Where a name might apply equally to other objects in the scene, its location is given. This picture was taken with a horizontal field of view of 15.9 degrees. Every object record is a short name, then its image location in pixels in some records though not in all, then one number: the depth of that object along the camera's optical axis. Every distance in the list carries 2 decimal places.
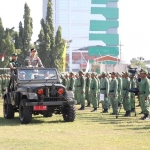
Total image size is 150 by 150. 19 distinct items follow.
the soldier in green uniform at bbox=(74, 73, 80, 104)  24.91
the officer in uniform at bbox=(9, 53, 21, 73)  18.71
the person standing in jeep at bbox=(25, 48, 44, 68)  18.30
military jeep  15.98
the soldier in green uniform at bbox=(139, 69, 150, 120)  17.17
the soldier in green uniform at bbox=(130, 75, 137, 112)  20.34
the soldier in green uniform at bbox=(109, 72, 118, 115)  19.95
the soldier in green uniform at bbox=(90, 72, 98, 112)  22.92
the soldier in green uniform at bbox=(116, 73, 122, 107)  21.42
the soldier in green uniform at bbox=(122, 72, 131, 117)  19.78
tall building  170.62
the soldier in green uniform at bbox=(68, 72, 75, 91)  26.50
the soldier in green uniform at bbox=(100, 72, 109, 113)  20.58
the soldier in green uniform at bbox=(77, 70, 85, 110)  24.02
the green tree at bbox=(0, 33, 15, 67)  49.11
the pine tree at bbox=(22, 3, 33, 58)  56.56
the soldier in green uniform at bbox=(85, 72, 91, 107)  25.12
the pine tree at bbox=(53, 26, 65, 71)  62.06
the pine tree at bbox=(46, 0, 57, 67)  61.78
